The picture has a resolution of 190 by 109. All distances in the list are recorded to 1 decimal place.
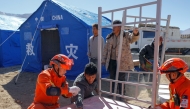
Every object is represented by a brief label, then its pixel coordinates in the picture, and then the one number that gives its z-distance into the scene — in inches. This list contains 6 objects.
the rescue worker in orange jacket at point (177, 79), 65.2
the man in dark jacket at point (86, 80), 93.5
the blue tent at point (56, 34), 225.0
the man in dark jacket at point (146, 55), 164.3
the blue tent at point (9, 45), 331.9
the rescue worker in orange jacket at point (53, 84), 76.4
